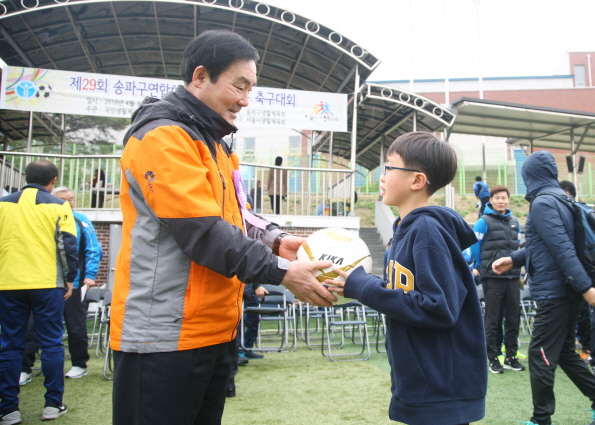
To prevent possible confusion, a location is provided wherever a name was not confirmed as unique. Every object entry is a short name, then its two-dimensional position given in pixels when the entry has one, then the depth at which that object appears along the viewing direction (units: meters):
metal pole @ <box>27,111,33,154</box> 11.12
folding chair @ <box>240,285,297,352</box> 6.71
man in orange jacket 1.64
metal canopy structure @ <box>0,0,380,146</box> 10.71
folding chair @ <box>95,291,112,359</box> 6.25
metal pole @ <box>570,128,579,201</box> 15.16
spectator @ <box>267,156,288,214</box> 11.33
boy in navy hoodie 1.83
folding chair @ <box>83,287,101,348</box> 6.69
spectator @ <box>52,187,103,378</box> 5.41
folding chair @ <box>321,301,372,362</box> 6.77
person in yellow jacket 3.84
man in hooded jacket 3.51
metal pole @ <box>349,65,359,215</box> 11.88
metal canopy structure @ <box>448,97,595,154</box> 13.35
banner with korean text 10.13
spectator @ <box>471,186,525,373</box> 5.95
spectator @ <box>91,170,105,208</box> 10.54
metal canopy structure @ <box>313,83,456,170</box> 12.03
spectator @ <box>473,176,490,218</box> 6.71
